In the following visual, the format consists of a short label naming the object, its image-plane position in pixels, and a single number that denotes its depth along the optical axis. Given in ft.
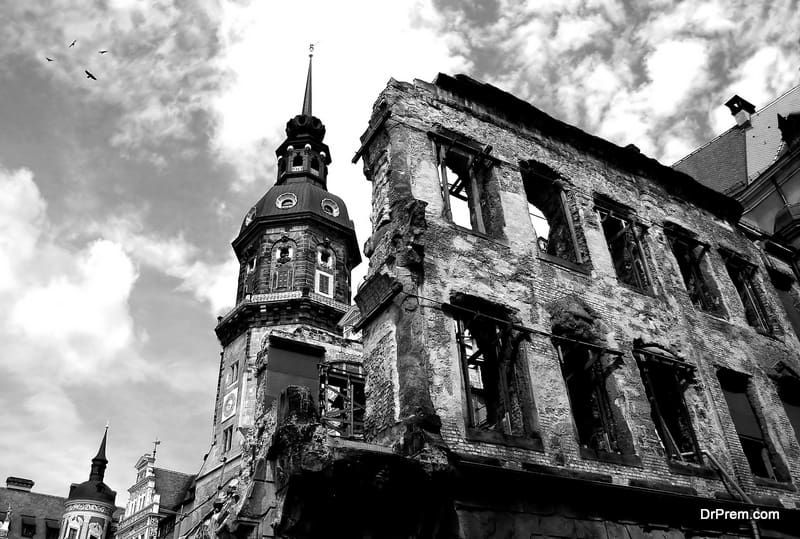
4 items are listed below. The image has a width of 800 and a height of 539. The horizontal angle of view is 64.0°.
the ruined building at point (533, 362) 26.63
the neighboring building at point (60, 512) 155.74
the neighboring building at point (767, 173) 59.41
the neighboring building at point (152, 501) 125.39
